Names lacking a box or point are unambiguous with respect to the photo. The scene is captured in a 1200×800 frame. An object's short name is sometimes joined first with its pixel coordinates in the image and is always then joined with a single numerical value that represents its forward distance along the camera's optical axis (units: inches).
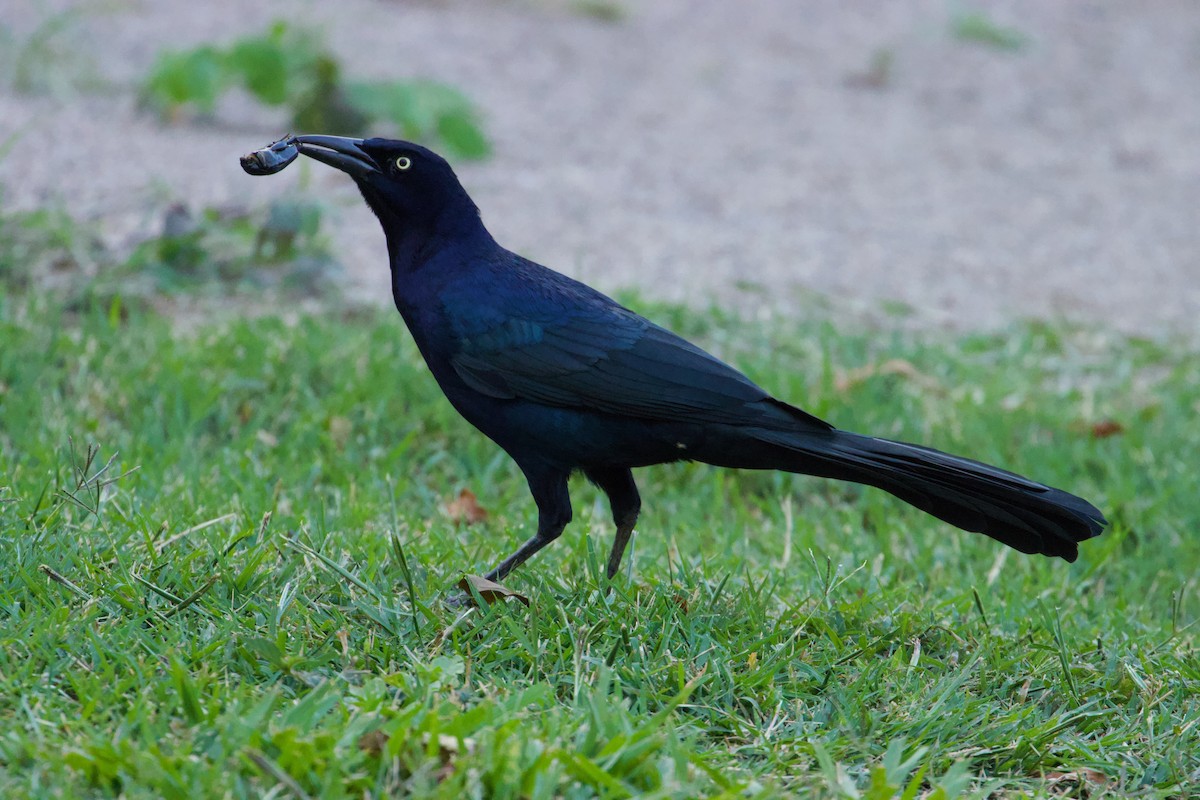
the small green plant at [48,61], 636.7
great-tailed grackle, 251.3
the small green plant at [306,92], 620.4
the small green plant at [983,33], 1040.8
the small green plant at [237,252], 457.1
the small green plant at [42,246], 444.5
